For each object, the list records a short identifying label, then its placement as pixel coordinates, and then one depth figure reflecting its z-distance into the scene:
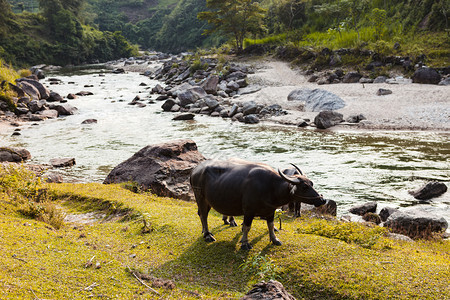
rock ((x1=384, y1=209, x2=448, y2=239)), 7.79
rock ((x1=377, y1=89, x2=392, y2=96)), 23.33
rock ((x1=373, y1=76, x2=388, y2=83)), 26.81
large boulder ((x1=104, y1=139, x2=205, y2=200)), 10.44
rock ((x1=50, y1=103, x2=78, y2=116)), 26.38
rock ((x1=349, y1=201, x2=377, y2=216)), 9.71
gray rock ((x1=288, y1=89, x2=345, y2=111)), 22.67
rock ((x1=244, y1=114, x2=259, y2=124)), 22.41
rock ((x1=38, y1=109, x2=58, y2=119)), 25.06
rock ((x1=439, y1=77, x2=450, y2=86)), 22.98
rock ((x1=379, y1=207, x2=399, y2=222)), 9.03
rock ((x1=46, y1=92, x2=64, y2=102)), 30.23
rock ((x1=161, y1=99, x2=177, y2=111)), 27.58
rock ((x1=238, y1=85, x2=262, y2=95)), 30.40
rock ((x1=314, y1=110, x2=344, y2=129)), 19.82
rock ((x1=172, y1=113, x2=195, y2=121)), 24.12
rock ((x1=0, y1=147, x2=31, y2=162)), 14.26
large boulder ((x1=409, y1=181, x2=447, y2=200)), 10.48
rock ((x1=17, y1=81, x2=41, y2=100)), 27.89
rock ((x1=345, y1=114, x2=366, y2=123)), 20.00
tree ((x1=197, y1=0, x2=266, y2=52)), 43.47
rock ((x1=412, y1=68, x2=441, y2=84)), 24.05
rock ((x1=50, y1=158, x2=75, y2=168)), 14.67
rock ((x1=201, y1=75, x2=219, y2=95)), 31.12
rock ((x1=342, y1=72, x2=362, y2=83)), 28.24
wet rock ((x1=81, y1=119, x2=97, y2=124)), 23.50
